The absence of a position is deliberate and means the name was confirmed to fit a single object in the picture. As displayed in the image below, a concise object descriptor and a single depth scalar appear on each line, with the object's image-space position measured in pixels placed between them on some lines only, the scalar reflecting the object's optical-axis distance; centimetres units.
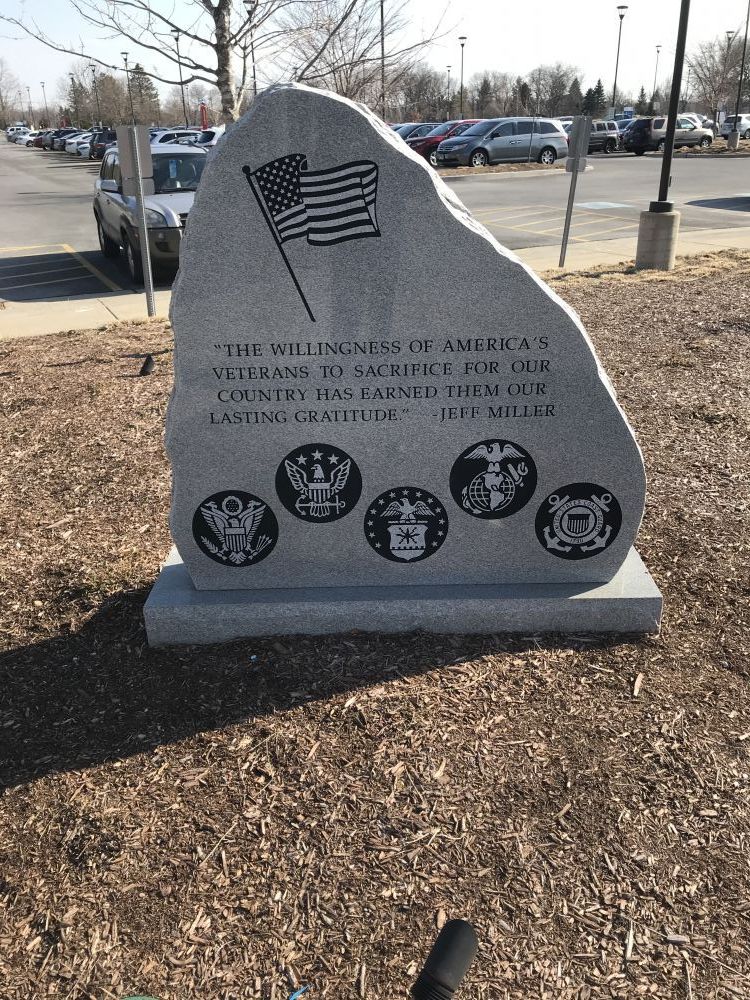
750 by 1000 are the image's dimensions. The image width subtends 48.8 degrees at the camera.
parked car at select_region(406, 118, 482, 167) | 3422
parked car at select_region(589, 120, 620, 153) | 4375
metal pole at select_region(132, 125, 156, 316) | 899
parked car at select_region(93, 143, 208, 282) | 1170
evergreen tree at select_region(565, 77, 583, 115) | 8138
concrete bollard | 1223
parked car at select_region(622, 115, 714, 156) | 4078
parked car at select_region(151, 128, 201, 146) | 2619
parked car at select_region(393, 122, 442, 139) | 3669
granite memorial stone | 334
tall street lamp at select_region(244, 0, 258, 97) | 970
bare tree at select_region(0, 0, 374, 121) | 934
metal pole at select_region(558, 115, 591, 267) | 1185
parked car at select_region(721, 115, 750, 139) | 5247
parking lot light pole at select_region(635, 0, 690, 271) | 1210
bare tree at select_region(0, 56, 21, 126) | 13350
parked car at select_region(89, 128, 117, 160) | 4325
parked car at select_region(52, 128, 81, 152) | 6359
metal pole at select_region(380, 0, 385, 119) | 1193
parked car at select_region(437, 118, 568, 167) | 3294
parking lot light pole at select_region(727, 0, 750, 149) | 4125
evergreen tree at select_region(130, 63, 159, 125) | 6201
